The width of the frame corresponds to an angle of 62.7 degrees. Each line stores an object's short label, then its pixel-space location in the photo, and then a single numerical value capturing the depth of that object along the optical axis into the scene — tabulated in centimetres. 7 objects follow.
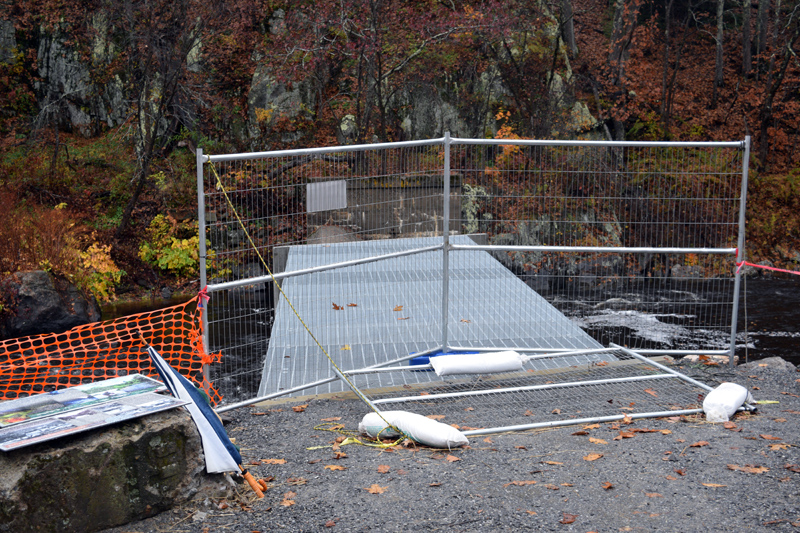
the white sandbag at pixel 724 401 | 540
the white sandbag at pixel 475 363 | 647
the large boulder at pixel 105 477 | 338
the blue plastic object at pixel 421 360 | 707
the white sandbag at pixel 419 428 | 482
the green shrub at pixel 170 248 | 1655
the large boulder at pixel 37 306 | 1134
